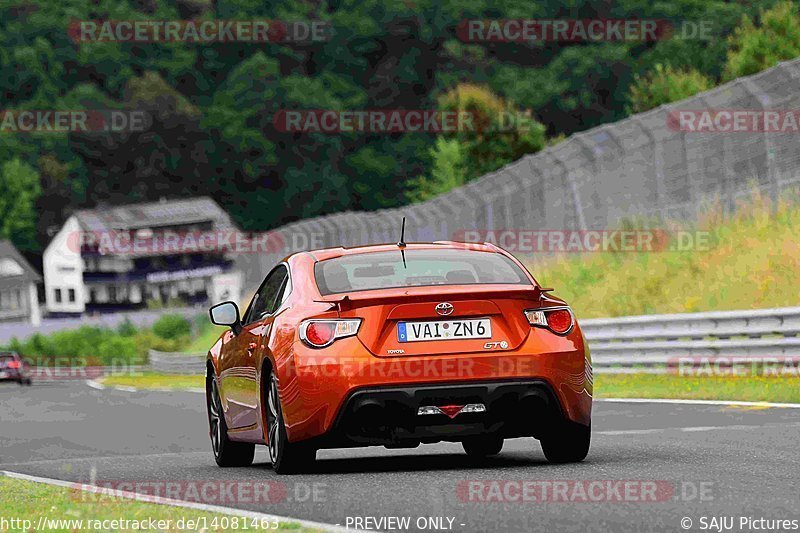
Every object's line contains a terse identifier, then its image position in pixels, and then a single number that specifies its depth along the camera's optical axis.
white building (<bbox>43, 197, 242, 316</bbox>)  137.62
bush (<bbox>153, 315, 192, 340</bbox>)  95.69
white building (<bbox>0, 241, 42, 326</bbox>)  137.62
